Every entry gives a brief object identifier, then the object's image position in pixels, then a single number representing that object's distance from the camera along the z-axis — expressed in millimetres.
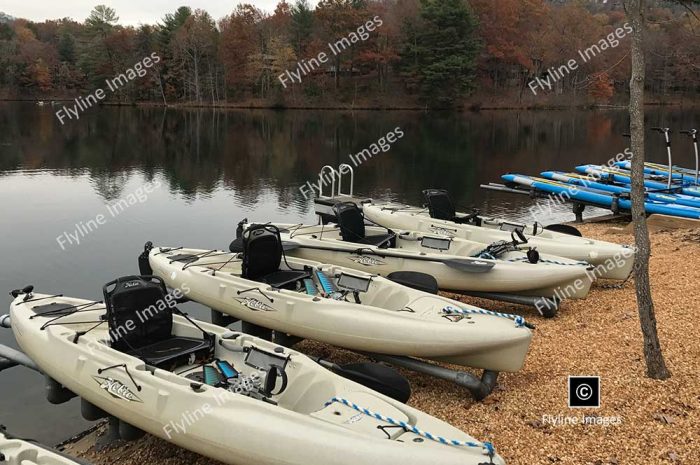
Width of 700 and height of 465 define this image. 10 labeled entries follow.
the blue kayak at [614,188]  14711
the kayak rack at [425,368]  6242
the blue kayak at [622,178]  16109
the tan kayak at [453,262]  8719
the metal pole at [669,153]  15159
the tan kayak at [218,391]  4617
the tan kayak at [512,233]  9641
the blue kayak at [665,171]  18647
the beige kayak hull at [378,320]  6414
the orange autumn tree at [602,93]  54781
